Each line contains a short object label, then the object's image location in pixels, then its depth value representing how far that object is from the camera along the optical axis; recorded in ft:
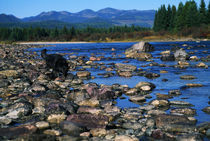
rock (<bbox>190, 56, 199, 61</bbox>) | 104.14
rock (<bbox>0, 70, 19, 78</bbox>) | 63.46
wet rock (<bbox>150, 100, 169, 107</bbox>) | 36.58
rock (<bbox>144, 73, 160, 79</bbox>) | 64.00
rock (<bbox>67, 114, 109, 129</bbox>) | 28.30
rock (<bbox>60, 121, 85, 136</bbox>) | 26.37
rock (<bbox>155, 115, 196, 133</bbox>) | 26.94
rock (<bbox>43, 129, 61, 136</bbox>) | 25.89
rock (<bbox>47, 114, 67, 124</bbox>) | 30.38
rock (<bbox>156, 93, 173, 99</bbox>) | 41.52
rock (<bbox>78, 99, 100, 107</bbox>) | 37.27
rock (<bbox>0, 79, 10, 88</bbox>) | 51.59
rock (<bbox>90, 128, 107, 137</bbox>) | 25.99
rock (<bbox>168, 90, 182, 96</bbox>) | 44.23
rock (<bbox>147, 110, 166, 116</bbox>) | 32.22
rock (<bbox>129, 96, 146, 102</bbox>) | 40.09
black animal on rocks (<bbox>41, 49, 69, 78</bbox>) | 61.57
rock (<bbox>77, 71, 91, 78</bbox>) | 67.86
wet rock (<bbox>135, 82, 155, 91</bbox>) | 47.94
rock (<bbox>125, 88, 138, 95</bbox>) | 44.81
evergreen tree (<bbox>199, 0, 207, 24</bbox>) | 363.35
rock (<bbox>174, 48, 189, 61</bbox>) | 104.00
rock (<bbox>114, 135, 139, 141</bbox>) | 23.71
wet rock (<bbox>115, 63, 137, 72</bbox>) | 76.22
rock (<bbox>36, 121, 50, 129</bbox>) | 27.61
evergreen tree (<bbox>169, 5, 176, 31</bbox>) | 394.36
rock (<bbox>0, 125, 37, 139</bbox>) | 25.02
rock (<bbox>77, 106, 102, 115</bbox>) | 33.24
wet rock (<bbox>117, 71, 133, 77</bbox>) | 67.44
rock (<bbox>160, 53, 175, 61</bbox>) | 106.63
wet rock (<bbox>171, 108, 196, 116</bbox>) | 32.58
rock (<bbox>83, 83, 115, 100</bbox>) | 41.45
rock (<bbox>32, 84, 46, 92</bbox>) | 46.11
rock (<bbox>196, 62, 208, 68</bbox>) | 81.65
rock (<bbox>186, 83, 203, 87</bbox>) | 50.93
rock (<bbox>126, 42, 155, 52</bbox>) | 159.74
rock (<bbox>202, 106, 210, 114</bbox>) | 33.20
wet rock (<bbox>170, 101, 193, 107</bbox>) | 36.58
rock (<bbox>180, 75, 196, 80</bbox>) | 60.39
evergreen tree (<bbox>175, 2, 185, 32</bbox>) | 364.26
